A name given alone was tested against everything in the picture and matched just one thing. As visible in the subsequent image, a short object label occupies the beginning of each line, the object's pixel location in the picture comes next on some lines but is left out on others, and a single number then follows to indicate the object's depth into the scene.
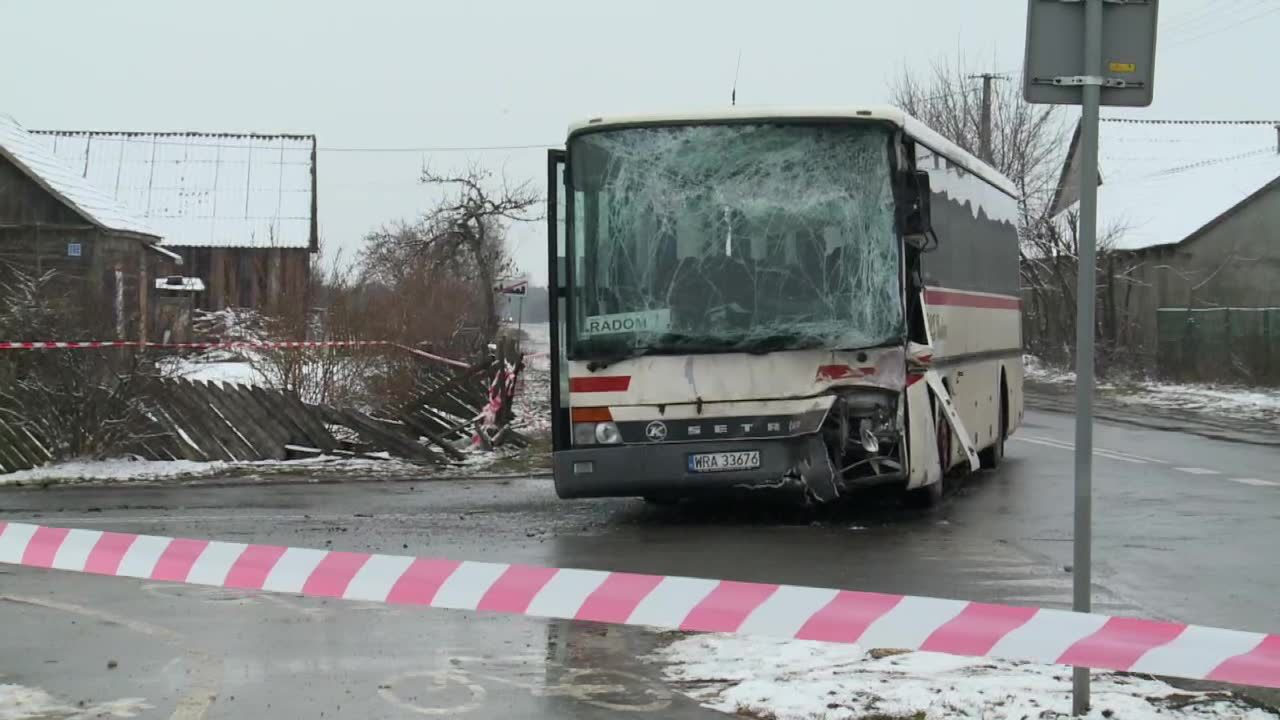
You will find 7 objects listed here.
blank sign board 5.96
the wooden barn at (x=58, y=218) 33.03
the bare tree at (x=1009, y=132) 56.53
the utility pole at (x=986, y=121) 55.75
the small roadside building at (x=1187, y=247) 36.69
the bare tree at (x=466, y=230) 55.84
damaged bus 11.96
